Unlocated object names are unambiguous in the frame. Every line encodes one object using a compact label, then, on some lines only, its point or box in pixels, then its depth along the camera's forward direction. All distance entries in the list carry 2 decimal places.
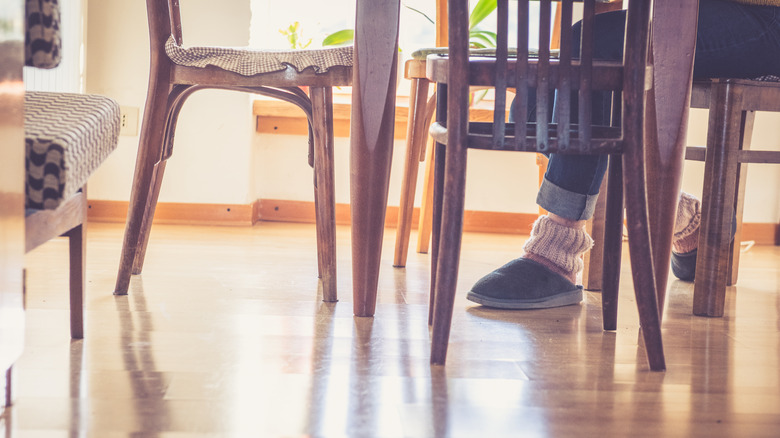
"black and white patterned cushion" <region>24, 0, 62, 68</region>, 2.72
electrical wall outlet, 4.49
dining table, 3.21
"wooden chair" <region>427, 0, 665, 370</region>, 3.03
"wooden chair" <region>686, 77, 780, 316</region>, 3.41
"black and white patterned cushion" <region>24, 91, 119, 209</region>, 2.69
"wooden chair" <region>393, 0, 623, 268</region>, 3.96
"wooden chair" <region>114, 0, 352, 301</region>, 3.36
